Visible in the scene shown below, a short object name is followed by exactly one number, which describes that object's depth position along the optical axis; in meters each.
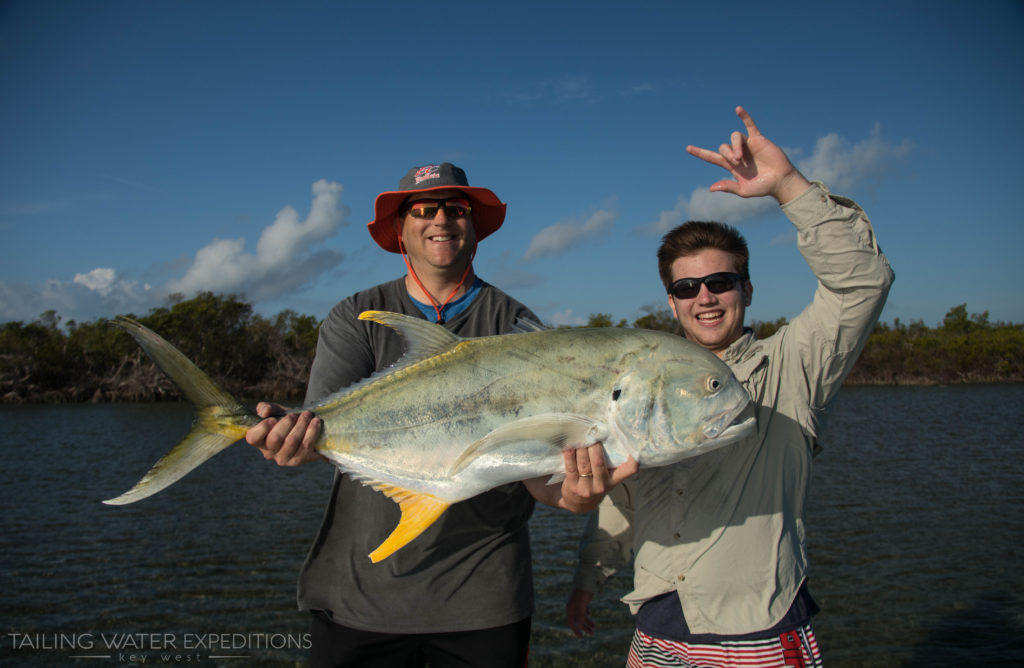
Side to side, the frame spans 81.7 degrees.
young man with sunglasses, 2.48
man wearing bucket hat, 2.91
